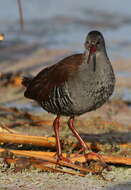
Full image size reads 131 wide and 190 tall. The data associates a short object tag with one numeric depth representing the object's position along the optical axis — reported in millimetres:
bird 10422
